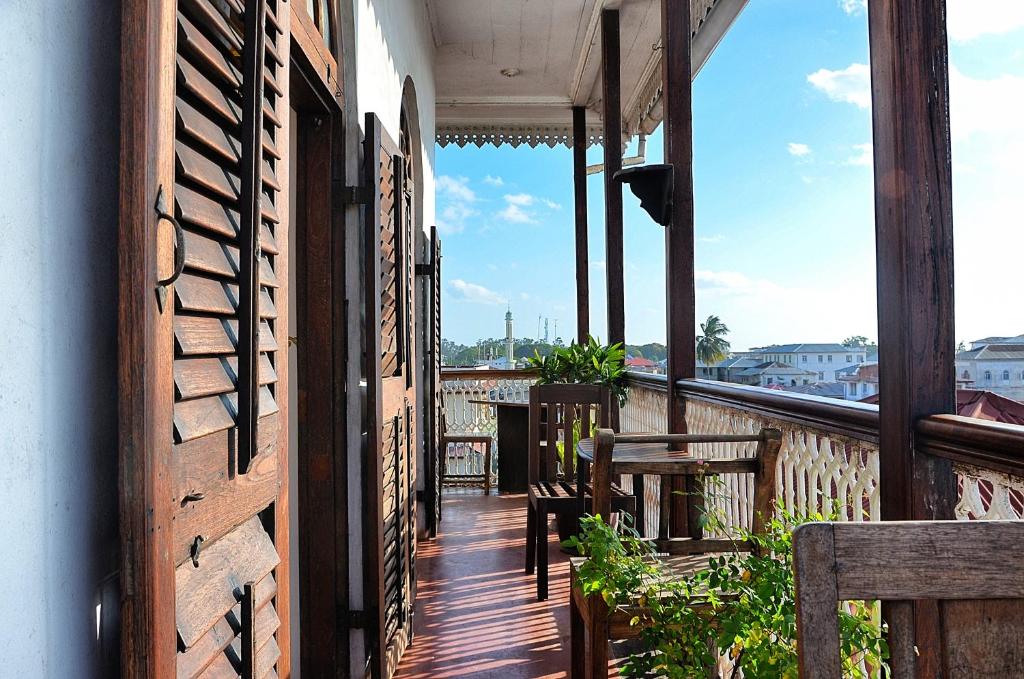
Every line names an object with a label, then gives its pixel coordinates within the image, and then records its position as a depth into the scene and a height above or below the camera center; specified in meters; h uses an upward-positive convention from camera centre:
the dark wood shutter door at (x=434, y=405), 4.66 -0.37
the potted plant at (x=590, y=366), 5.26 -0.12
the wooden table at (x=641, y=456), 2.06 -0.41
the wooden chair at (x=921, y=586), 0.69 -0.23
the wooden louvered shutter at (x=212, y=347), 0.89 +0.01
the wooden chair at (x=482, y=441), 5.99 -0.74
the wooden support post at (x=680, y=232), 3.36 +0.54
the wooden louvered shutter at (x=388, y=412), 2.33 -0.21
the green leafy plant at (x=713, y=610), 1.22 -0.51
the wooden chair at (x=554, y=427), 3.72 -0.41
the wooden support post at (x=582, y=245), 6.34 +0.92
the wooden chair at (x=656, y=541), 1.85 -0.55
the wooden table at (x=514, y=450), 6.03 -0.82
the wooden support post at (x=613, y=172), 5.04 +1.28
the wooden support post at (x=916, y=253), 1.40 +0.18
